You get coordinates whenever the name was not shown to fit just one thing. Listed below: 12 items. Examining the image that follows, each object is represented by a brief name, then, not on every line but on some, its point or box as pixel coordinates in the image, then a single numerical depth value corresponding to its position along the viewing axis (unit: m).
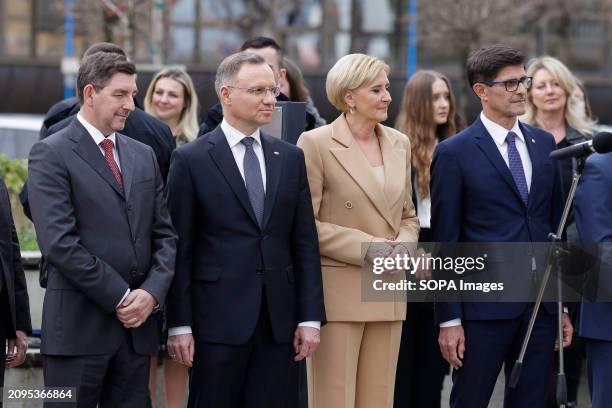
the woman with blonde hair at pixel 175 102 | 17.59
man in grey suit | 10.80
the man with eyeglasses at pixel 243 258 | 11.45
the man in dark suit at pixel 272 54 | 15.69
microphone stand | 11.70
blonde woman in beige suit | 12.23
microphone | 11.52
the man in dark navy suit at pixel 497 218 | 12.44
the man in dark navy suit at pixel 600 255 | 11.96
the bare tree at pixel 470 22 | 51.03
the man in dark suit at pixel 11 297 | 11.63
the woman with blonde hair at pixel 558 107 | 16.77
